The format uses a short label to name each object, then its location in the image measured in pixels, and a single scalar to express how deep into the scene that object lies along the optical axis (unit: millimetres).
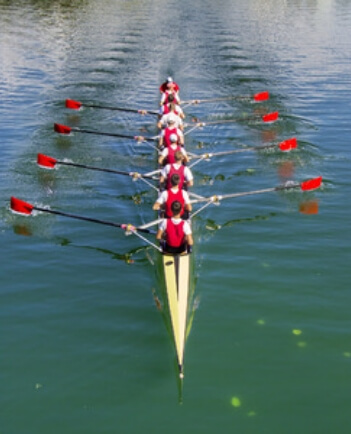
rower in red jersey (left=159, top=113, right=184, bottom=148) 18180
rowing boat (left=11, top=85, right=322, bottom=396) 9742
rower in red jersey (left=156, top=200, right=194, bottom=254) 11734
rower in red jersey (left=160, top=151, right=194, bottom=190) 14761
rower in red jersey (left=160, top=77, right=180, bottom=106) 22703
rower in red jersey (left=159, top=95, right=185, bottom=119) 20453
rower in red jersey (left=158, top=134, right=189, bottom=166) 16531
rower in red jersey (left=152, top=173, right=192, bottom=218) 12688
